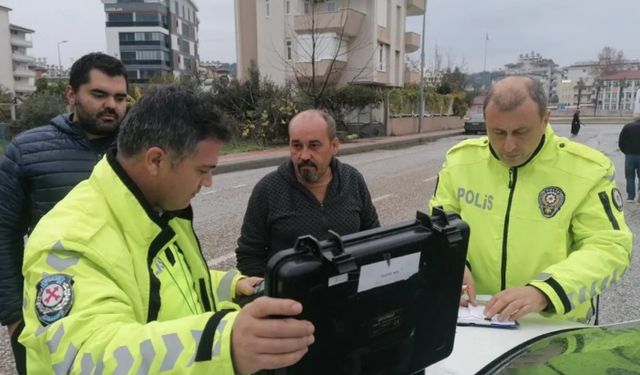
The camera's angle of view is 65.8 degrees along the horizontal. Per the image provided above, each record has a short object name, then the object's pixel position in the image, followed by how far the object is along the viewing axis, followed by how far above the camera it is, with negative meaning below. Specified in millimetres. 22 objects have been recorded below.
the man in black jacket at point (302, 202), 2600 -524
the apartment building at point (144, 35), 92750 +13150
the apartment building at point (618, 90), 92106 +2008
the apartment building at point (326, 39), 28172 +3927
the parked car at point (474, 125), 30906 -1456
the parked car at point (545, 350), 1239 -699
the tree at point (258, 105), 19875 -72
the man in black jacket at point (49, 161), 2141 -251
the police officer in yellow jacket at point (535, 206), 1792 -399
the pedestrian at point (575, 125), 25581 -1268
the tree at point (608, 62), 101125 +7889
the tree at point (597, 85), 75300 +2511
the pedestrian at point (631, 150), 8750 -879
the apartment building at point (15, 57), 69500 +7184
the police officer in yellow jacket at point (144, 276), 870 -359
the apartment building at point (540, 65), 103438 +7922
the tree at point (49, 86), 39844 +1730
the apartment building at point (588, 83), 100875 +3760
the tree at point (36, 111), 20156 -234
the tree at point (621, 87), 90694 +2427
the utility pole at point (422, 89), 29828 +781
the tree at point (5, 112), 23223 -315
